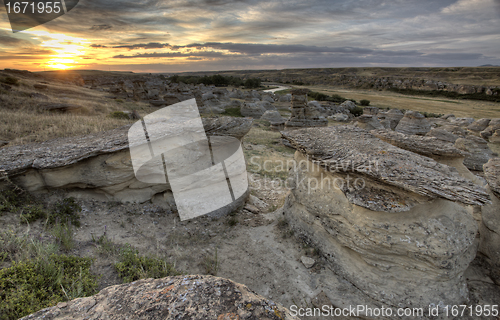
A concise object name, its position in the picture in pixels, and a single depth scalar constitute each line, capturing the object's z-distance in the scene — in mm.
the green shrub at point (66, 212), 4703
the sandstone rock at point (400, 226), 3424
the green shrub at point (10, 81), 18641
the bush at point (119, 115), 13633
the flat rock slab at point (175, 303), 1664
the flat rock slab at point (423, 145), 5047
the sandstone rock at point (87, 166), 4883
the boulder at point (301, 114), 17828
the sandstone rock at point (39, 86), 21481
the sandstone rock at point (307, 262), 4523
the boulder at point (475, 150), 12617
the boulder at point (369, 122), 18700
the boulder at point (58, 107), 11547
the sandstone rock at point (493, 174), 3834
